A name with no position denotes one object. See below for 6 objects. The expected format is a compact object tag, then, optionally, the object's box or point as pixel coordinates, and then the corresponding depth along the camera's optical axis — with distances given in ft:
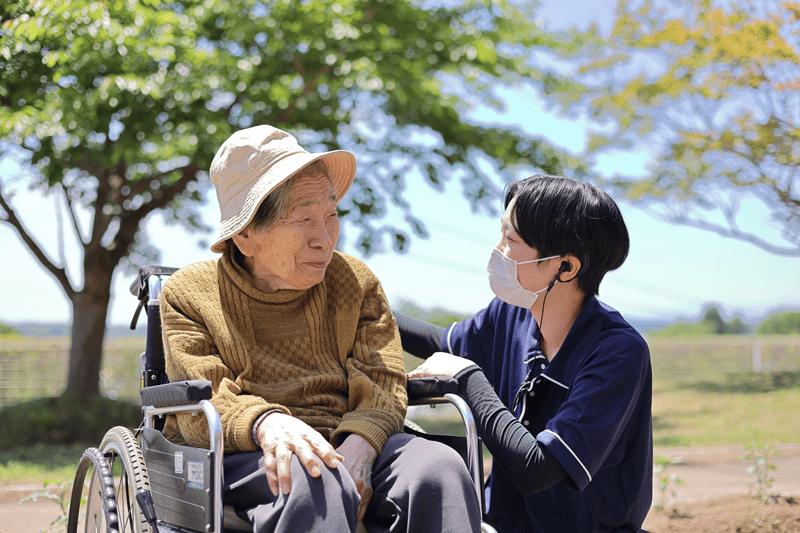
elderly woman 5.25
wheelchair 5.26
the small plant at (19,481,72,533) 10.62
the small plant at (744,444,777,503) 14.06
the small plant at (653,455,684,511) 13.35
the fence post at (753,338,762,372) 53.00
